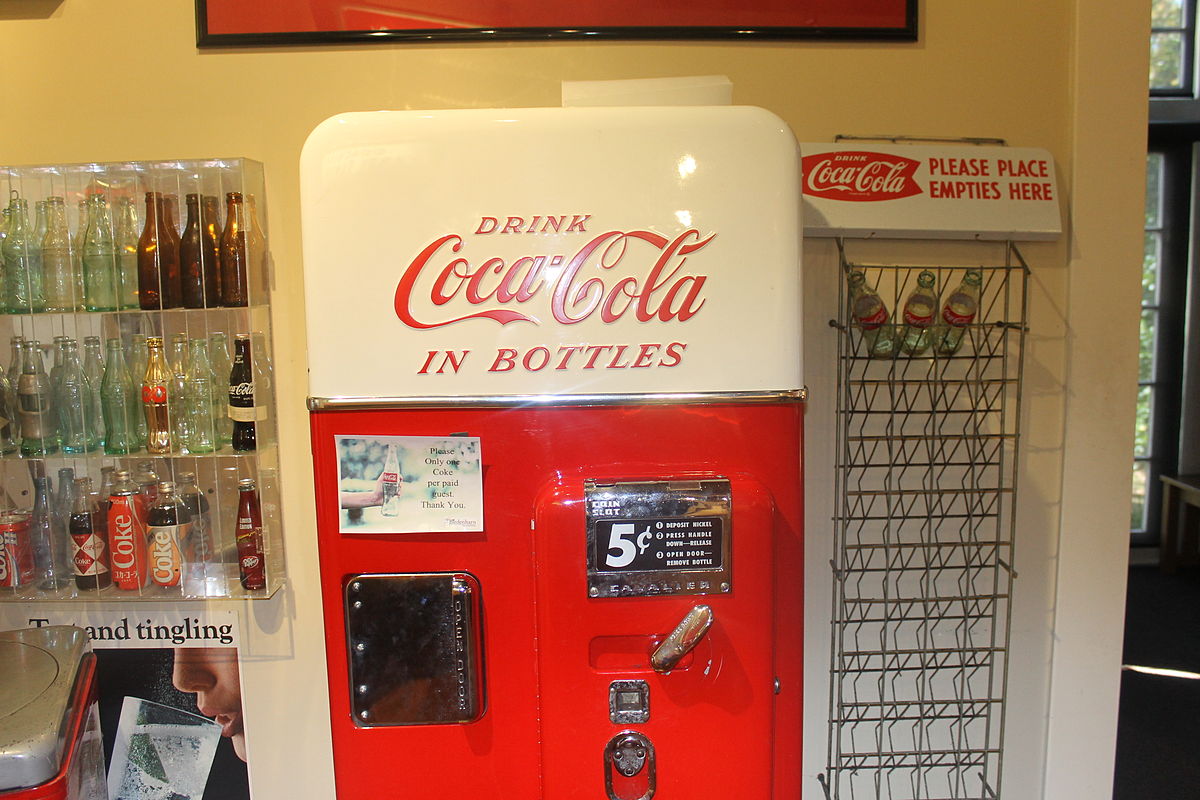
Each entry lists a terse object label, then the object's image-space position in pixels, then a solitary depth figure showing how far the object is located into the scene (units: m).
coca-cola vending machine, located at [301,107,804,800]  1.35
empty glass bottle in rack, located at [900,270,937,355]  2.02
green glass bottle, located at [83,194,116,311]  1.98
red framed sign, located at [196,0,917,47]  2.05
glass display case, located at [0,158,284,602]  1.97
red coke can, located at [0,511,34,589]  1.98
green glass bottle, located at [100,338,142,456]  2.02
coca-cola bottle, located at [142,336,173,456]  1.96
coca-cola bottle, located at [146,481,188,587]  1.96
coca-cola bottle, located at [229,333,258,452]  1.96
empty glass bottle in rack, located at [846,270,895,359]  2.01
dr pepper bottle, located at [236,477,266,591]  2.00
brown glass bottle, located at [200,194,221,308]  1.96
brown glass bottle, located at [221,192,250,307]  1.96
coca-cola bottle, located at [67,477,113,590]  1.98
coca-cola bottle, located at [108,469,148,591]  1.96
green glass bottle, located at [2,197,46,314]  1.98
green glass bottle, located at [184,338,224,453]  2.01
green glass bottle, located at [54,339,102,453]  2.03
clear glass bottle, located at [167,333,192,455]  1.98
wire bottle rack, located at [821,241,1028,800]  2.12
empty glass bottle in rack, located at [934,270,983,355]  2.02
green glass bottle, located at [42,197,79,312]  2.00
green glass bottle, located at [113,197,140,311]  2.01
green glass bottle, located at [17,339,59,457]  2.00
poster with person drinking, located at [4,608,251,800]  2.20
